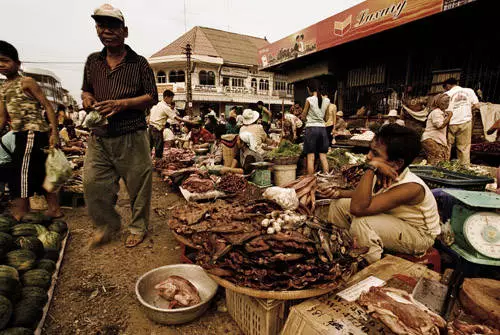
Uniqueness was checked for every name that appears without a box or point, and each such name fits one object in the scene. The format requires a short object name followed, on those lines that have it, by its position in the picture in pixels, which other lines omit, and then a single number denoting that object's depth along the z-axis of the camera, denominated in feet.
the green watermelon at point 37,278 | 7.42
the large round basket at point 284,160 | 17.65
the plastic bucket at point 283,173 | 17.92
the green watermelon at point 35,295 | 6.81
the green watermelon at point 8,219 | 9.06
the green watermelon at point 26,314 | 6.18
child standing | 10.68
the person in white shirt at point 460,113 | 18.98
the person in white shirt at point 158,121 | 26.81
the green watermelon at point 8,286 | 6.35
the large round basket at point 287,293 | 5.67
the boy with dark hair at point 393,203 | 7.69
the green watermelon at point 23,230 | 8.91
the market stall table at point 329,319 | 5.13
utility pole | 68.95
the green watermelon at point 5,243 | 7.67
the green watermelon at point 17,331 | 5.61
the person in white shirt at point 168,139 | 34.44
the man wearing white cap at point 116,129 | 9.91
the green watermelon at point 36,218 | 10.05
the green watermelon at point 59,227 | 10.46
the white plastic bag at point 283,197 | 9.96
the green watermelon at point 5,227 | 8.66
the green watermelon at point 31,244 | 8.39
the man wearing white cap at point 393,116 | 29.09
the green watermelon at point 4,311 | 5.79
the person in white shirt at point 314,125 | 19.58
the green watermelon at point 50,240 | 9.43
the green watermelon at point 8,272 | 6.75
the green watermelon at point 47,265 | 8.23
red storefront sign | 23.65
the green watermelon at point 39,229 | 9.58
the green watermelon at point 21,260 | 7.59
